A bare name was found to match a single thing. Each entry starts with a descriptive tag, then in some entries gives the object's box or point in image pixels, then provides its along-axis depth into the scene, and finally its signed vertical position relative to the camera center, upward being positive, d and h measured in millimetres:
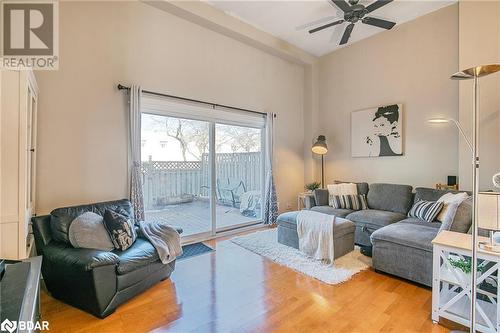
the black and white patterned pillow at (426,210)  3301 -590
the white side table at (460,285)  1802 -948
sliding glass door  3693 -64
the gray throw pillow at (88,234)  2314 -636
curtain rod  3238 +1017
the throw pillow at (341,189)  4354 -408
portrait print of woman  4348 +621
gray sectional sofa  2475 -736
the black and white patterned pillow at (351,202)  4176 -598
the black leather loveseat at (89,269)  1992 -859
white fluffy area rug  2770 -1174
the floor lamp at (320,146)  4840 +380
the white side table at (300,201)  5183 -747
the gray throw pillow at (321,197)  4496 -553
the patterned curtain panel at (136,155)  3248 +144
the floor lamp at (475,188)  1594 -144
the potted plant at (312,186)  5145 -411
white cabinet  1779 +22
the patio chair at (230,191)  4418 -449
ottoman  3146 -903
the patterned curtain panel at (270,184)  4875 -348
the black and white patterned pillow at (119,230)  2426 -625
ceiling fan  3106 +1972
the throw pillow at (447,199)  3240 -433
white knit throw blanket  3047 -858
